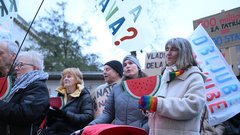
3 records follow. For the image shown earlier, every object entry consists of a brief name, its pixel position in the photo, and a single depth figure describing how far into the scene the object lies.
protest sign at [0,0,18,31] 3.93
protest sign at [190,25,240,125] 4.34
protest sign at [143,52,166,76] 5.99
